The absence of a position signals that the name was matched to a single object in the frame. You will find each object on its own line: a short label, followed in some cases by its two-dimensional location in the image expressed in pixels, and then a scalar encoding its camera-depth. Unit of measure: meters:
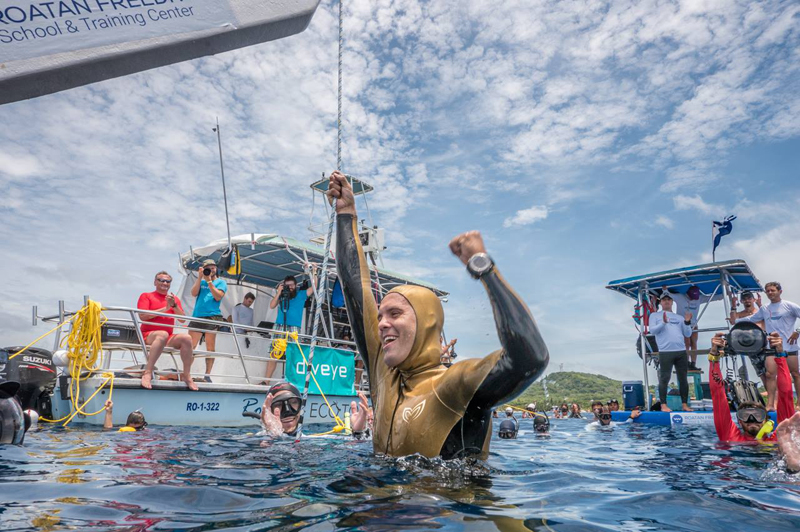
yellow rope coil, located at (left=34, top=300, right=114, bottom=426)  6.40
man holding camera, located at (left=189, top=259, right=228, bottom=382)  8.00
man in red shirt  6.87
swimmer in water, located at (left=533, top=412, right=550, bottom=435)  8.36
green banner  9.14
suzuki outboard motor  5.95
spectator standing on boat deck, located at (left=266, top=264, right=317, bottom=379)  10.97
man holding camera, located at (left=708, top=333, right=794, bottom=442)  5.51
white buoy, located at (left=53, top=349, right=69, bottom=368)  6.39
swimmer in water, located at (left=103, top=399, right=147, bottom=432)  6.07
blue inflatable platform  9.32
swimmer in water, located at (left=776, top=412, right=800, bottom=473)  3.22
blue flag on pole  12.10
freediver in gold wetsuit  2.07
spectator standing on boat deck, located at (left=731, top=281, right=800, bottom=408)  7.46
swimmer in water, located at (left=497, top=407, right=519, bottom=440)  7.23
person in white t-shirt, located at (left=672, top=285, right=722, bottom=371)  11.74
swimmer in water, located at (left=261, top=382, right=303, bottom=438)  4.85
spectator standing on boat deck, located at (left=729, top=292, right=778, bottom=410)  6.67
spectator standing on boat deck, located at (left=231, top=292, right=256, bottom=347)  10.75
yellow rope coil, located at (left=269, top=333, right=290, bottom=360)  8.91
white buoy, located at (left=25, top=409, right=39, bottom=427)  4.00
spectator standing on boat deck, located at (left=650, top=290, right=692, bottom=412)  9.08
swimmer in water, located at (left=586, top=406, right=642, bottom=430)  10.09
